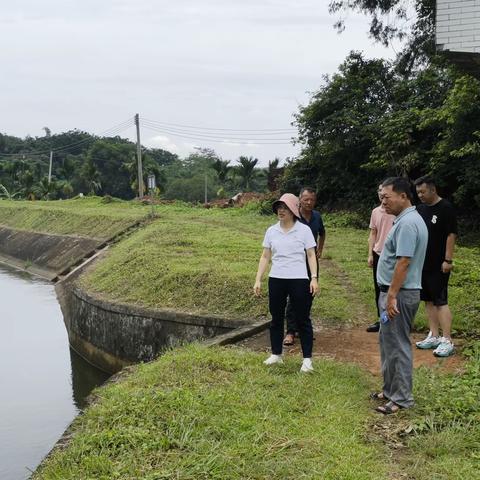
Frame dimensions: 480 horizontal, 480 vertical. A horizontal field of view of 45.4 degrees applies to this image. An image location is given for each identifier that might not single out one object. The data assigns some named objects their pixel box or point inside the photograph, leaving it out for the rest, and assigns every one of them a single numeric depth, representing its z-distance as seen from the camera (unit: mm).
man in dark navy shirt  6598
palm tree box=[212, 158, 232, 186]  48250
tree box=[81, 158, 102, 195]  54688
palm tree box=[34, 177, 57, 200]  51406
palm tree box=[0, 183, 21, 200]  51575
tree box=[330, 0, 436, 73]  18234
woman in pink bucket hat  5453
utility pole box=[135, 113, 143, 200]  34331
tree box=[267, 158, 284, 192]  25731
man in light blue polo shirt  4387
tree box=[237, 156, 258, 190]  47250
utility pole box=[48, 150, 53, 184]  60178
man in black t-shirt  5914
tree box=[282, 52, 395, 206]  19828
